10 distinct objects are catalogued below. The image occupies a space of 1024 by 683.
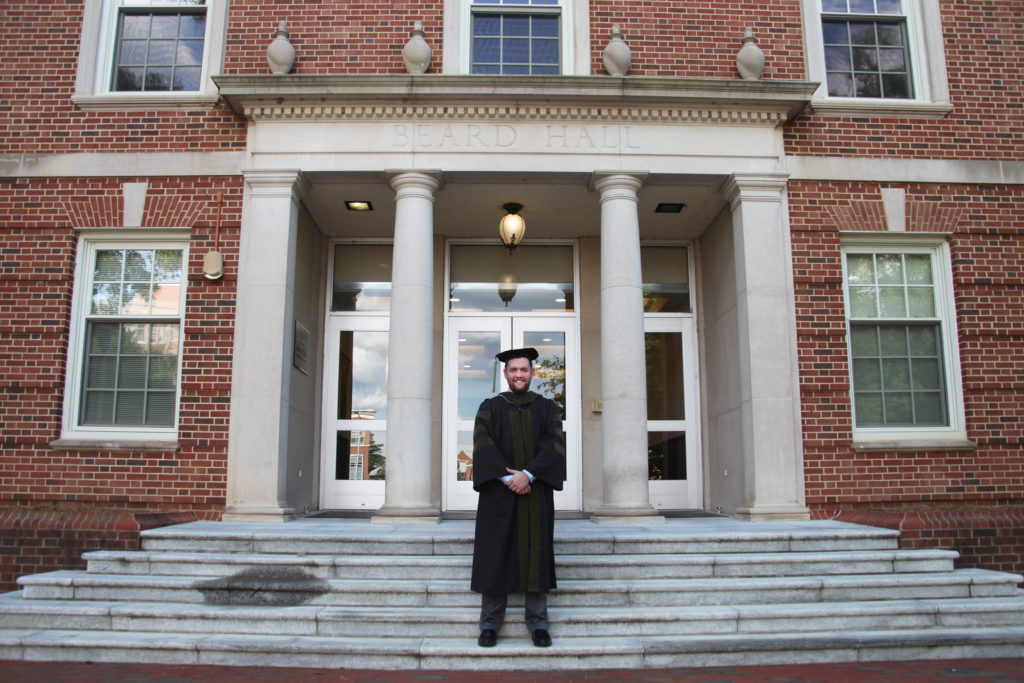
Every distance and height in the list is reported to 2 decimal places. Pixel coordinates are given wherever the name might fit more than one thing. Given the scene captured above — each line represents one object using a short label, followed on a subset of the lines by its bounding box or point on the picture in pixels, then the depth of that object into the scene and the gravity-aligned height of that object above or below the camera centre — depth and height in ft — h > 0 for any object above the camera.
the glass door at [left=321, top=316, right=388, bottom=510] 32.99 +1.98
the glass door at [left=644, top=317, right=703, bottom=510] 33.30 +1.89
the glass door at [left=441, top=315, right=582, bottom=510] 33.17 +3.58
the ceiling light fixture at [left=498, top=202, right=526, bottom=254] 30.76 +9.13
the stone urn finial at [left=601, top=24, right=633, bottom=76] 28.04 +14.52
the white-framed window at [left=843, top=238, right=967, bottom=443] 28.22 +4.38
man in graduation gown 17.12 -0.80
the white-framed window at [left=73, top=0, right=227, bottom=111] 28.78 +15.55
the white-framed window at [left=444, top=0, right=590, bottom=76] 29.71 +16.48
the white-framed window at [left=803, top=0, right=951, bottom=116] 29.60 +15.79
